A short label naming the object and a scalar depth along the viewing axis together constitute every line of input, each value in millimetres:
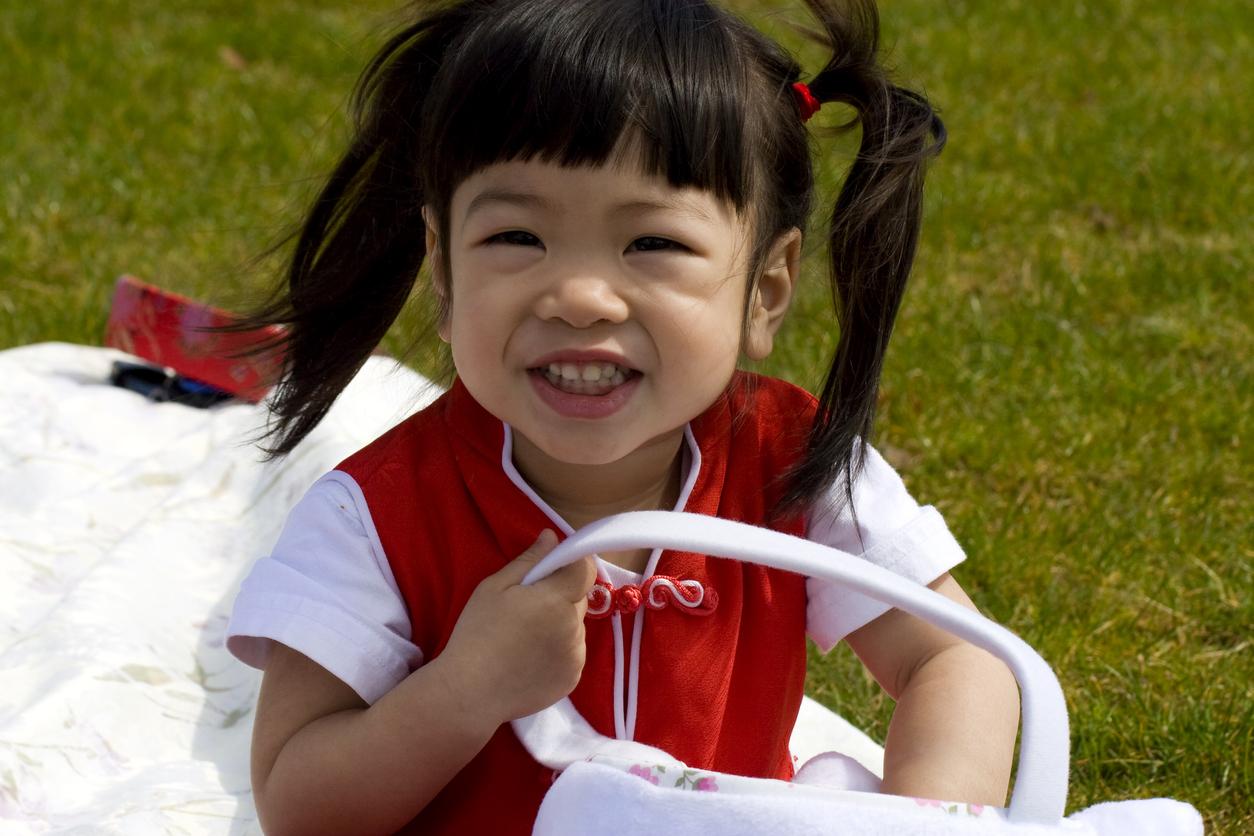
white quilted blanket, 1904
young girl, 1750
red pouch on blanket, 2296
